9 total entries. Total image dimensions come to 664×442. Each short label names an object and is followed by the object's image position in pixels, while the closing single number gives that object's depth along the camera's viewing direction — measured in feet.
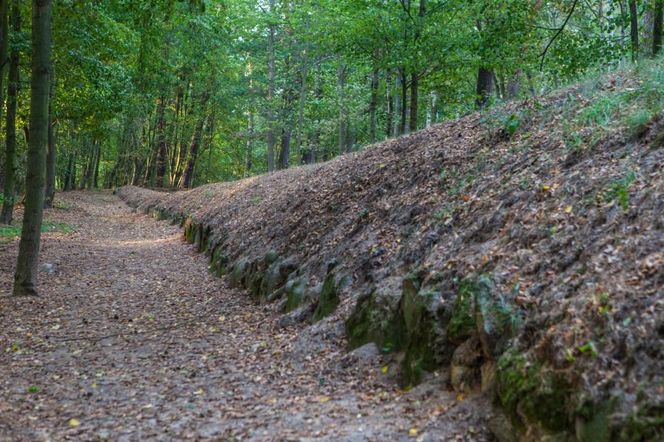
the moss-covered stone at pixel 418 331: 17.04
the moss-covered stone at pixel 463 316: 16.29
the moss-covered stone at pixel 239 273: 34.86
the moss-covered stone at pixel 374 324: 19.34
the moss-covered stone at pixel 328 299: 24.25
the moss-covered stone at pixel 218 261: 39.32
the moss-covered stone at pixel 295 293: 27.07
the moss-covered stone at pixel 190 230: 56.24
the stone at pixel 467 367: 15.21
